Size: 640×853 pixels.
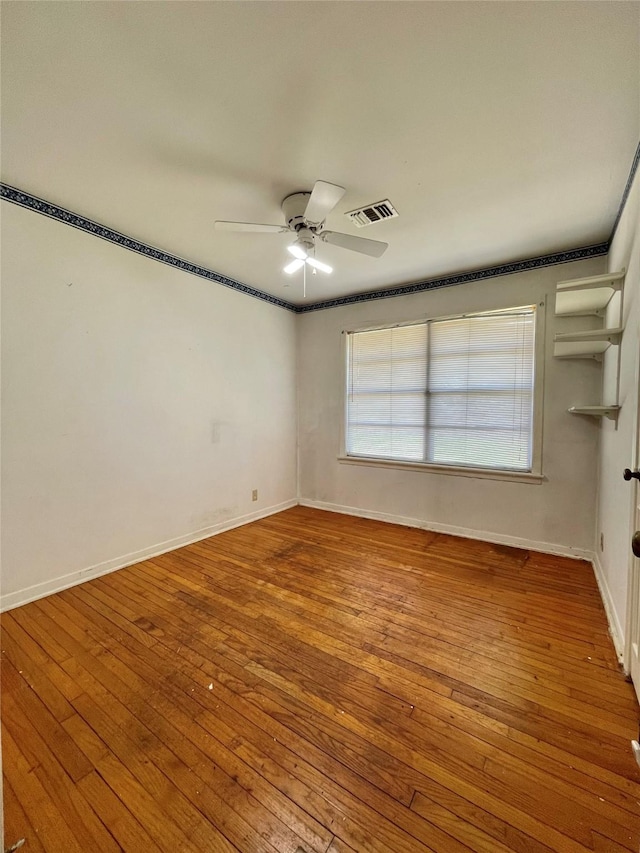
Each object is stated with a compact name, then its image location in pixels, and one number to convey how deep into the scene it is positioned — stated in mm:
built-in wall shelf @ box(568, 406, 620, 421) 2183
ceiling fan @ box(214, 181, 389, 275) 1925
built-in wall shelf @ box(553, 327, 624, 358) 2472
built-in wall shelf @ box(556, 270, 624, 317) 2141
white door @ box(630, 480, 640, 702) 1522
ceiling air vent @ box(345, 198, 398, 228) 2240
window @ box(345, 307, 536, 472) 3176
